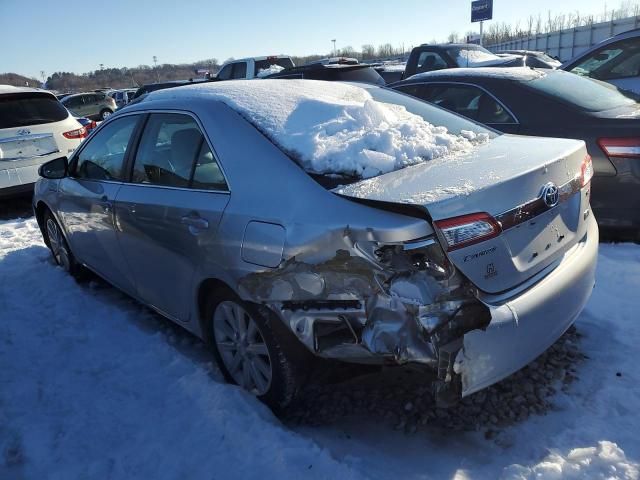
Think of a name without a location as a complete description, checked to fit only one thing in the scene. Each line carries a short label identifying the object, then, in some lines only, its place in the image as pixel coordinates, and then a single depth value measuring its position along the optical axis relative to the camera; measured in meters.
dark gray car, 4.09
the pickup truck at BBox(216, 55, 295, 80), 13.78
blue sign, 28.97
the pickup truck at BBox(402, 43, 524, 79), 10.93
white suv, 6.93
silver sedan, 2.06
